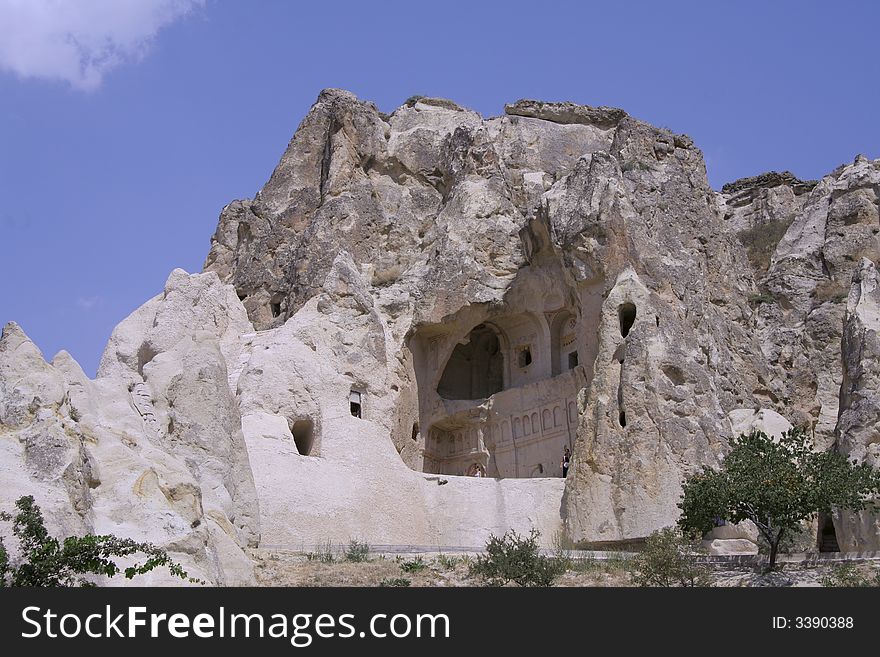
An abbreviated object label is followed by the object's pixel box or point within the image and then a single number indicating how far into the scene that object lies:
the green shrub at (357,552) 24.86
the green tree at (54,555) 15.11
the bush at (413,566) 23.56
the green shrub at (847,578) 21.44
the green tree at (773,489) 23.66
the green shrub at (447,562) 24.03
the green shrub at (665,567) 21.84
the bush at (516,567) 21.88
